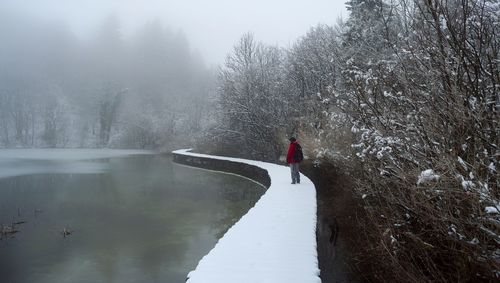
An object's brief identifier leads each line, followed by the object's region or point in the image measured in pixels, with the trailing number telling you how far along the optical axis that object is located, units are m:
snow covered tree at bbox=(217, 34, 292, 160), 29.69
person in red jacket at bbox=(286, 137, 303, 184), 13.25
